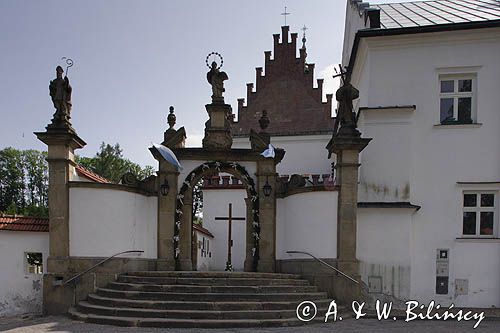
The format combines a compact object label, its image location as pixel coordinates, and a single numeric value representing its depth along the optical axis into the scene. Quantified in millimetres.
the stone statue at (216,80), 15617
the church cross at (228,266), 18992
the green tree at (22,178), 60562
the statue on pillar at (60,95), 13594
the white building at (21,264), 13258
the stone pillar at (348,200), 13766
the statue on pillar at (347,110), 13984
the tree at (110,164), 63656
